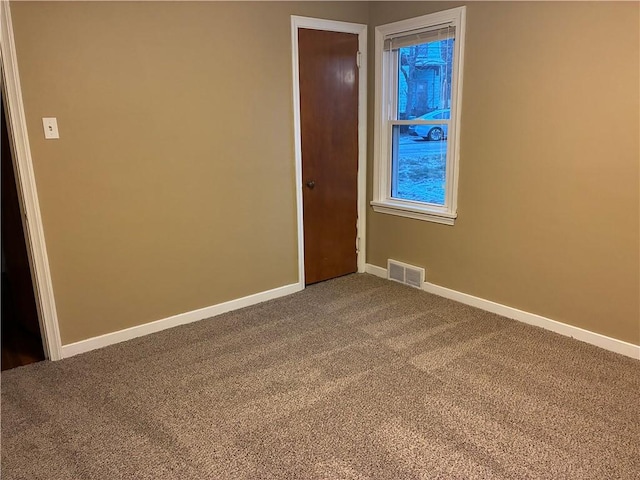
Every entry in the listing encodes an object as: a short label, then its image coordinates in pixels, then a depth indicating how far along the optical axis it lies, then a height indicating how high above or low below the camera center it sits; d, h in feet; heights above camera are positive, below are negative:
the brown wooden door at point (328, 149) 12.10 -0.66
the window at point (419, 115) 11.23 +0.16
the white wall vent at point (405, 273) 12.85 -4.05
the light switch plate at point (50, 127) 8.62 +0.03
